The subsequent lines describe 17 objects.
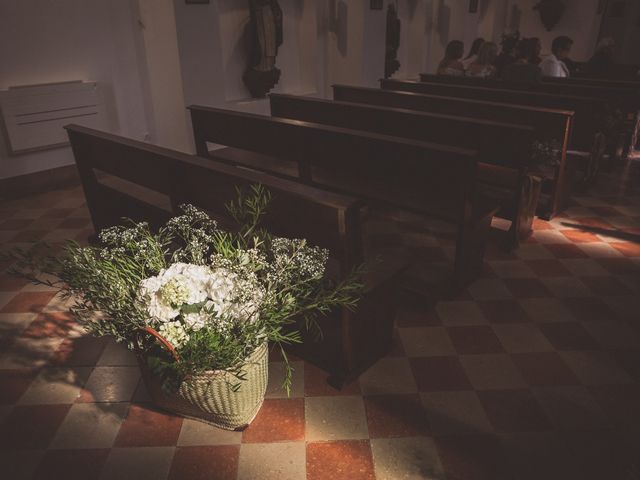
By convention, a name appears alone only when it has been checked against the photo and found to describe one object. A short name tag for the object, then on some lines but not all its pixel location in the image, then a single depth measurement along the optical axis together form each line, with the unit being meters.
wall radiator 5.10
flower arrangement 1.61
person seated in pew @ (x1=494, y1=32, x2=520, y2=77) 7.25
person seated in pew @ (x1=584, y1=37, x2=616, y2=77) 7.46
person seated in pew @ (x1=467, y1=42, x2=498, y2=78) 6.81
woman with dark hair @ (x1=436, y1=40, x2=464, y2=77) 6.66
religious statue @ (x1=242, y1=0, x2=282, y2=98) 6.98
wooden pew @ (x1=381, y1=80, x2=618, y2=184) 5.09
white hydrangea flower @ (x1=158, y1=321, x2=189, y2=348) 1.60
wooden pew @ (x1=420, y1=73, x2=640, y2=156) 5.86
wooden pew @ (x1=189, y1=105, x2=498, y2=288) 3.15
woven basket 1.87
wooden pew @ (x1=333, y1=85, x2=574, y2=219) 4.26
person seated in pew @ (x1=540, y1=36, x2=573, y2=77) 6.73
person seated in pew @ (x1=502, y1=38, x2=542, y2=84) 5.96
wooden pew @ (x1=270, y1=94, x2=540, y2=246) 3.74
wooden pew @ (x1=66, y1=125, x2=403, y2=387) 2.29
